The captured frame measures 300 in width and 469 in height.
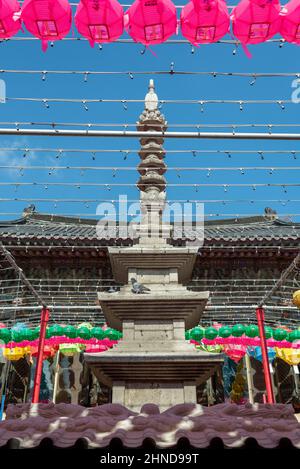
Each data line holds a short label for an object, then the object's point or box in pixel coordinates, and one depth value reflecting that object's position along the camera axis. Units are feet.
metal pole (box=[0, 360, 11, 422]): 40.88
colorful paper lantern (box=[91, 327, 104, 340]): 38.45
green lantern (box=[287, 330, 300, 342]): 38.40
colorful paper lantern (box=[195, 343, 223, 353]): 39.73
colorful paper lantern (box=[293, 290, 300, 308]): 28.17
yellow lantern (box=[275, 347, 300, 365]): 38.99
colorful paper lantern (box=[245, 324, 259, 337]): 38.29
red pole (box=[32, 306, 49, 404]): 29.37
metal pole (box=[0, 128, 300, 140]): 19.07
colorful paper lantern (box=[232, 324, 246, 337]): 38.24
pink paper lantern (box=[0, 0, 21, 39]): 17.80
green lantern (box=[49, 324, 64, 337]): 38.45
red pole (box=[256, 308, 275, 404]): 28.14
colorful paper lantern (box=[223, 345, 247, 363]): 39.65
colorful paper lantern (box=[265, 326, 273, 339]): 39.11
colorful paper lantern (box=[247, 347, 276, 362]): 40.24
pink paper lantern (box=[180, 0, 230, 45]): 18.01
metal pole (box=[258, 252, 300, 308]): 26.31
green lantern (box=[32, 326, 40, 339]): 37.39
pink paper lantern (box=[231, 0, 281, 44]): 17.75
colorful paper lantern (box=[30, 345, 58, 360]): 39.65
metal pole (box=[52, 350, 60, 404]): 41.96
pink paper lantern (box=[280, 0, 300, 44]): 17.85
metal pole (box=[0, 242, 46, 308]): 26.73
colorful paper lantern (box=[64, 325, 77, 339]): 38.50
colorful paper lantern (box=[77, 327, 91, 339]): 38.50
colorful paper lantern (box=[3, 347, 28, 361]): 38.14
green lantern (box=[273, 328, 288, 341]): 38.24
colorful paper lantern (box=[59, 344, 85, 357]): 39.58
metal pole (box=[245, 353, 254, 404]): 42.37
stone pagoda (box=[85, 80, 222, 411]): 20.58
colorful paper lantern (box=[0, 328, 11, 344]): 37.45
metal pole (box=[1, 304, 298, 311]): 29.14
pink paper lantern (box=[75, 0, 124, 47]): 17.81
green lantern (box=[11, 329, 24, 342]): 37.19
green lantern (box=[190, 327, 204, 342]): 37.58
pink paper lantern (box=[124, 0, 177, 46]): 17.89
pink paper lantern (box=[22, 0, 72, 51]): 17.60
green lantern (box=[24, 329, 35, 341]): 37.14
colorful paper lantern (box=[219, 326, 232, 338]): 38.45
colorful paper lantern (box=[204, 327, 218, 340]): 37.96
